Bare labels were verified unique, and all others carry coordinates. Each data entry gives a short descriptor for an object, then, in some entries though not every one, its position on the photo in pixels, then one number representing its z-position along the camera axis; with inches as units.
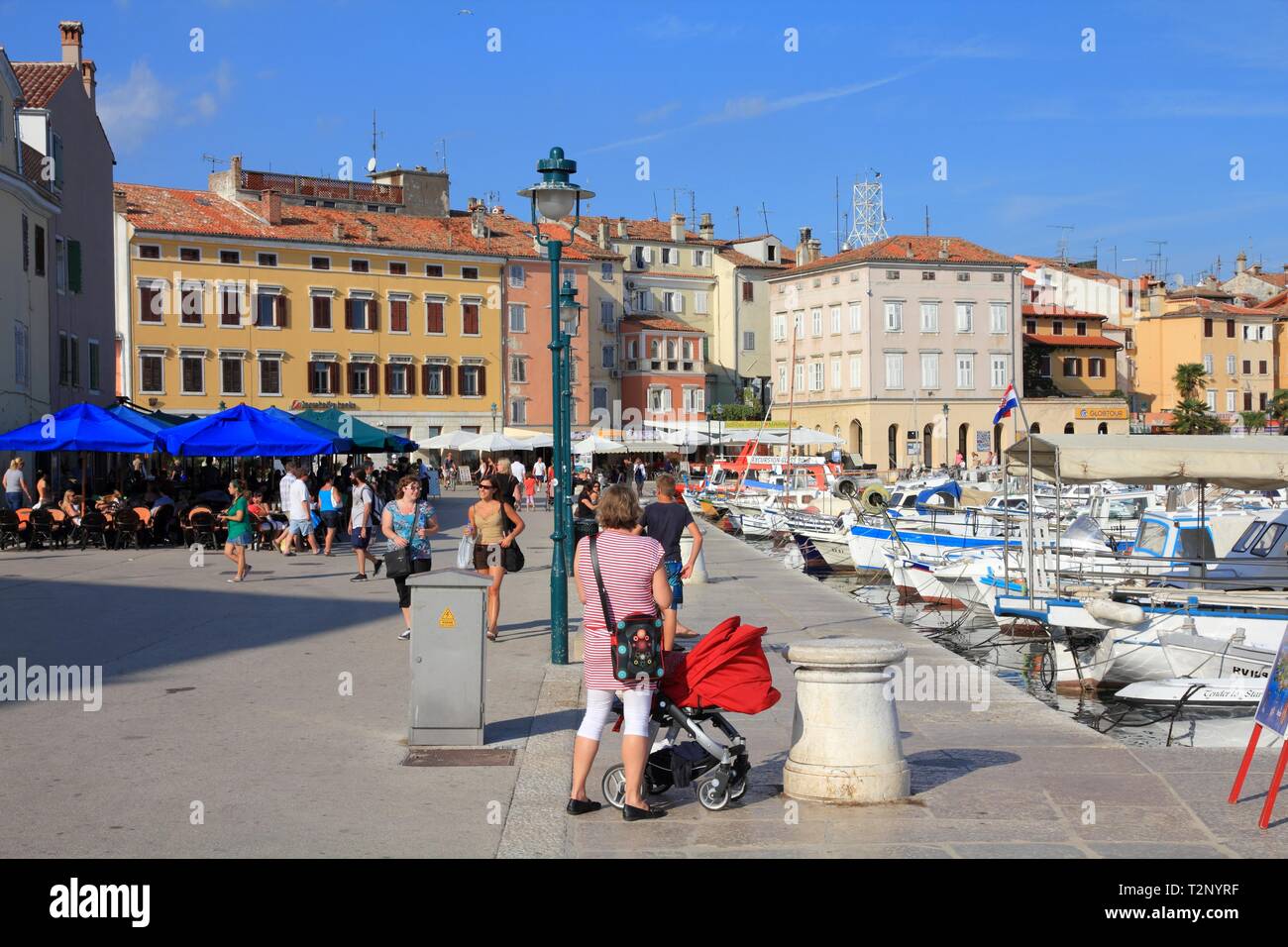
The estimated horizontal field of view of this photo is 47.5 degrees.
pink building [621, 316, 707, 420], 3660.9
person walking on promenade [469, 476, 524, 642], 639.8
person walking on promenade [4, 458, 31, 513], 1207.6
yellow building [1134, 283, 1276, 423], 4001.0
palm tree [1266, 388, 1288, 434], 3971.5
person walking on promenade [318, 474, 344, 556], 1201.4
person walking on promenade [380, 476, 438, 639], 624.7
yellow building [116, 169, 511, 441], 2780.5
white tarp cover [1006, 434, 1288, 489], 689.6
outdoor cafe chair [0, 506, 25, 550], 1147.3
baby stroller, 324.8
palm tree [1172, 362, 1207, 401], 3814.0
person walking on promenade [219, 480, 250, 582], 871.1
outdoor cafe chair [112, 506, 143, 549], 1162.0
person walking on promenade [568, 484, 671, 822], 316.5
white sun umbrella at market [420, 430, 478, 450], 2248.5
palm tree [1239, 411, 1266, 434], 3762.3
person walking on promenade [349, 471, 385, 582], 919.0
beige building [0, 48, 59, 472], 1376.7
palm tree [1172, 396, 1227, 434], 3380.9
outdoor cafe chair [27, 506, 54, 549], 1143.0
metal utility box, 384.5
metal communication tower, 3742.6
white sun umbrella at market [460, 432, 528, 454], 2198.6
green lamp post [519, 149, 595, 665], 546.6
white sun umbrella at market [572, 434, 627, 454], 2454.5
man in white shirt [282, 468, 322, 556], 1114.7
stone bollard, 327.9
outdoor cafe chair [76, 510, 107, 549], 1168.2
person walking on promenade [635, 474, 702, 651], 604.7
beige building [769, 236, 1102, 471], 3459.6
